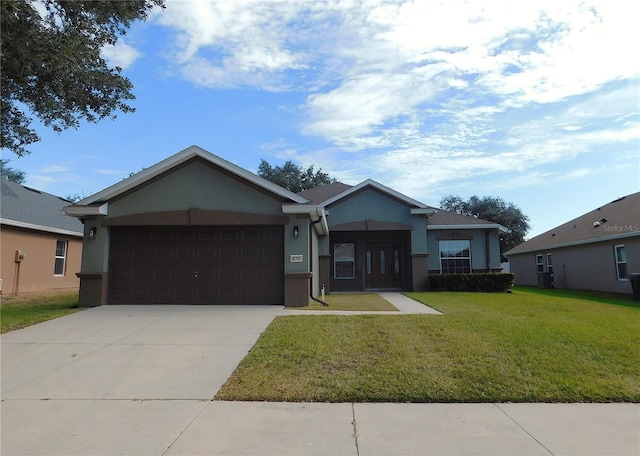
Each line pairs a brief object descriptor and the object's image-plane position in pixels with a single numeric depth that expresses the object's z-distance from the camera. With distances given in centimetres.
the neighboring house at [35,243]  1537
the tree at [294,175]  4000
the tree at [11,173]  4042
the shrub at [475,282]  1617
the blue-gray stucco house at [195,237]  1145
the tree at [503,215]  4181
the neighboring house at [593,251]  1700
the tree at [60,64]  787
